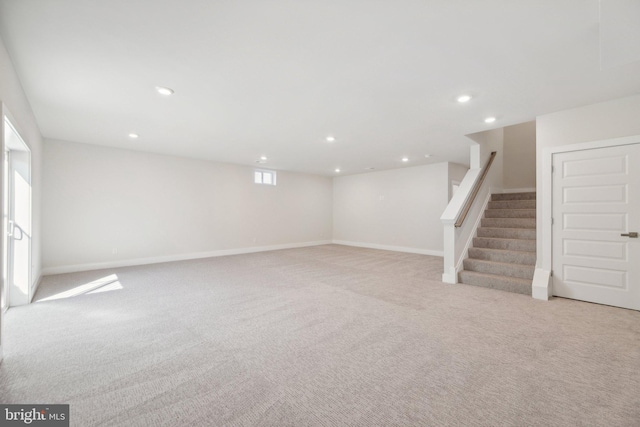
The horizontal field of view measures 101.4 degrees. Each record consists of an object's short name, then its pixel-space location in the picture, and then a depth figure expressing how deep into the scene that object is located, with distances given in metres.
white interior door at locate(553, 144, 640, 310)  3.21
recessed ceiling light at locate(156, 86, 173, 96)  2.98
